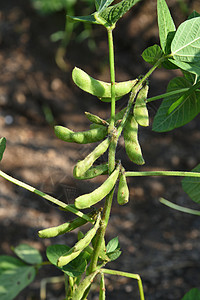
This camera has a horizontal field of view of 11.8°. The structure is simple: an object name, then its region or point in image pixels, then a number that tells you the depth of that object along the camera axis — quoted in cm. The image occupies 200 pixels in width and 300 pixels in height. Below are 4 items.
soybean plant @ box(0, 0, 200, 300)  81
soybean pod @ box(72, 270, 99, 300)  84
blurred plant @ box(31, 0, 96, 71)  270
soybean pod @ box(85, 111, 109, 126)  82
